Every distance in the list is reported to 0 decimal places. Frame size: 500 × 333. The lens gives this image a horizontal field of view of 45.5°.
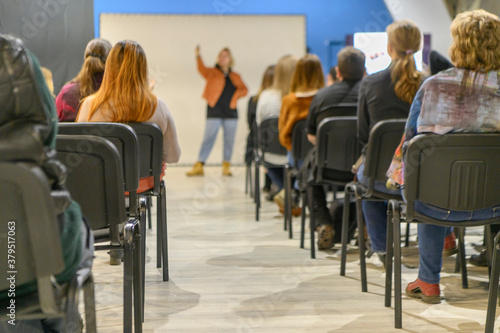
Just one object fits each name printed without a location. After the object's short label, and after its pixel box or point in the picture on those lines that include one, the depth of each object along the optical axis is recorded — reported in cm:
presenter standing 814
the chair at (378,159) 275
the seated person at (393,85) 304
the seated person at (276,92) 491
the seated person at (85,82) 334
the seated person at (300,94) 415
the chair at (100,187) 186
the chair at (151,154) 266
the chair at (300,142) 412
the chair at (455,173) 216
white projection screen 927
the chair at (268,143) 463
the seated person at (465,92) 232
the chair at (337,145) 329
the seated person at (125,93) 283
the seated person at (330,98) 378
